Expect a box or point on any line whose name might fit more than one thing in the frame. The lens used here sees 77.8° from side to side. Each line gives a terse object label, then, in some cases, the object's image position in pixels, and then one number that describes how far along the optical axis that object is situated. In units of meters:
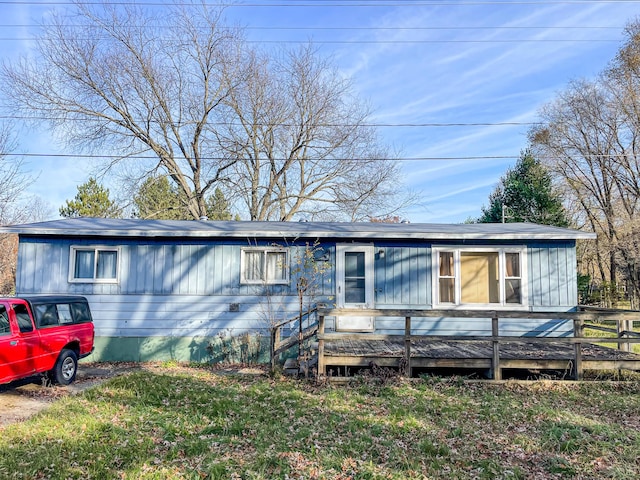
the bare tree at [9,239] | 18.43
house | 9.70
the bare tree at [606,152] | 22.94
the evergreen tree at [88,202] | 27.92
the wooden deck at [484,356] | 7.18
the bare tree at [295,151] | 23.09
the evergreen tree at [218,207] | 26.47
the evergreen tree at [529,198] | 22.62
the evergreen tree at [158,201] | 22.44
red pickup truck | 6.23
